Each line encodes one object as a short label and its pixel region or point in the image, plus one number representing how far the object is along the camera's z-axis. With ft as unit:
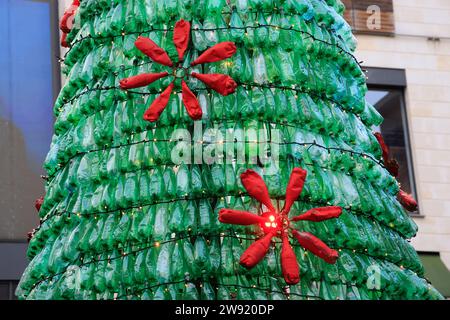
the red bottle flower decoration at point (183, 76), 26.45
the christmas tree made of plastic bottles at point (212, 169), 25.53
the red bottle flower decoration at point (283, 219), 25.17
